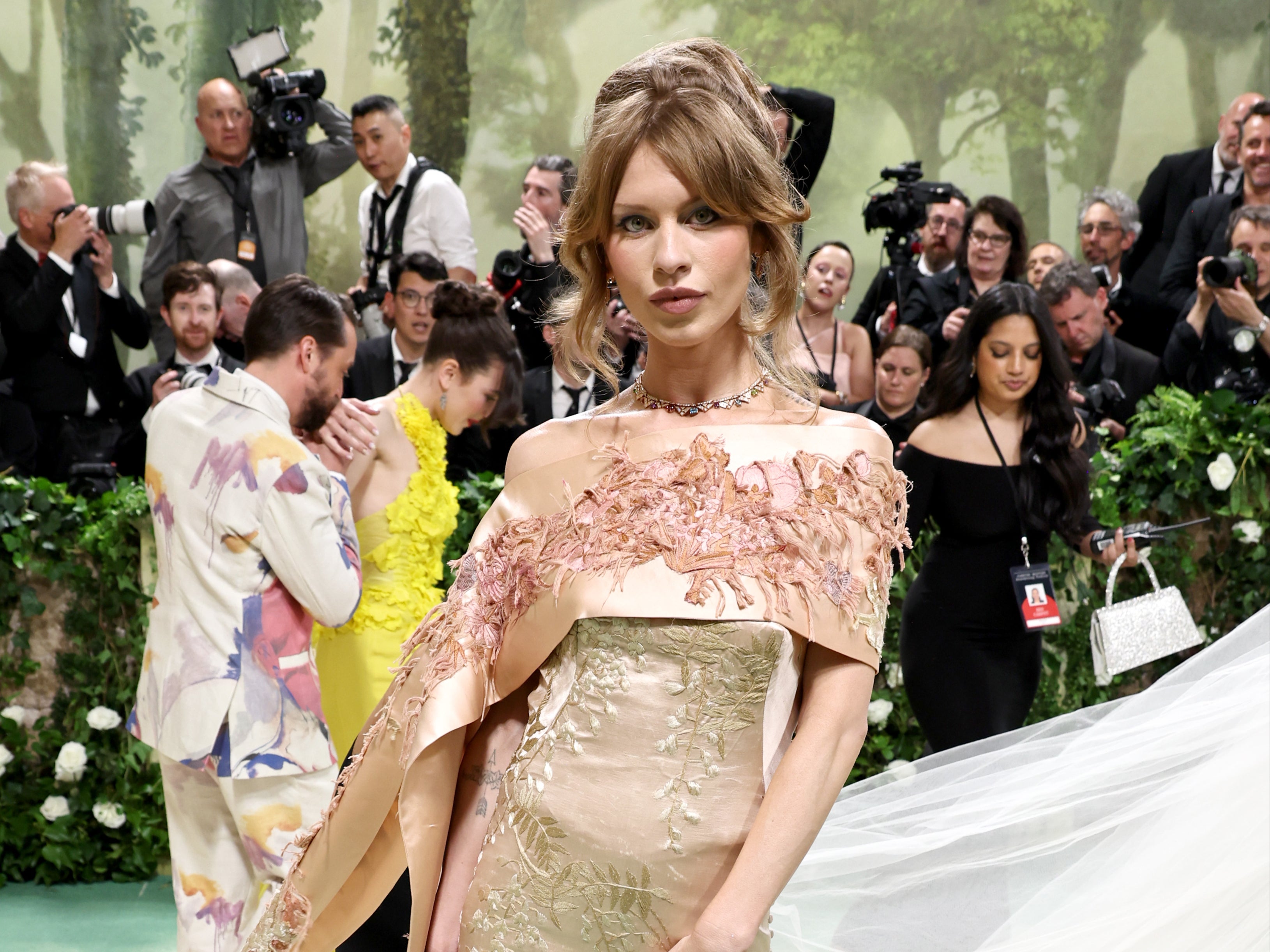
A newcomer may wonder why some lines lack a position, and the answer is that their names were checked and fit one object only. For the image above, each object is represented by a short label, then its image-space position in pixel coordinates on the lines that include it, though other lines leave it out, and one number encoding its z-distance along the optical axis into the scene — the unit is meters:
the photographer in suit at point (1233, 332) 4.96
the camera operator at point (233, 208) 6.58
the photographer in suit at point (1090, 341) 5.69
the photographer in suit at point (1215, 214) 5.70
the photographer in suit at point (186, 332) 5.76
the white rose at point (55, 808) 4.70
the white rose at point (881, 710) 4.74
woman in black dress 3.92
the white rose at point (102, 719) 4.67
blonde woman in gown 1.44
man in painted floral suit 3.26
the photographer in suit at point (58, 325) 6.04
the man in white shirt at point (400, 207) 6.40
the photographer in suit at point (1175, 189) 6.63
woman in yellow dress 3.96
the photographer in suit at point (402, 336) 5.71
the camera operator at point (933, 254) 6.57
